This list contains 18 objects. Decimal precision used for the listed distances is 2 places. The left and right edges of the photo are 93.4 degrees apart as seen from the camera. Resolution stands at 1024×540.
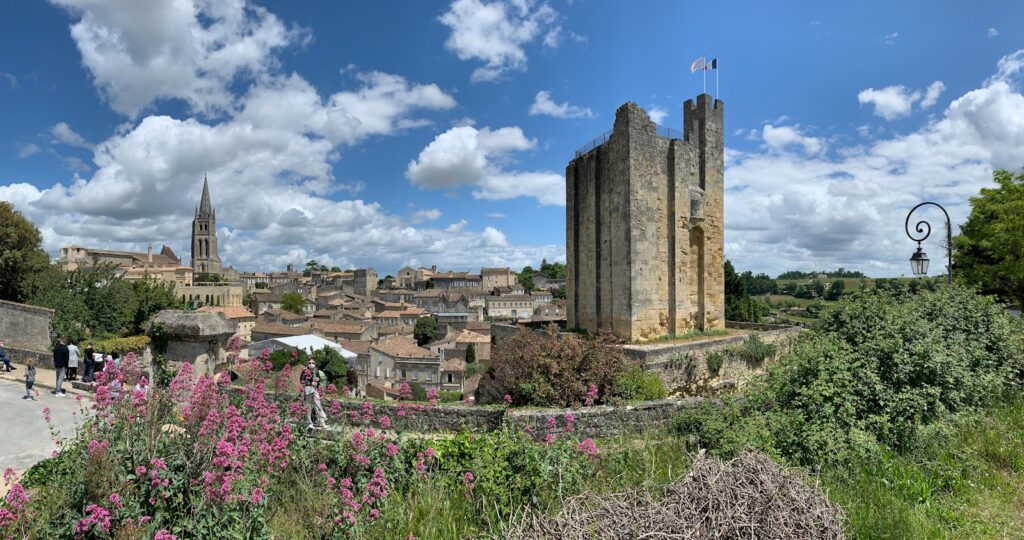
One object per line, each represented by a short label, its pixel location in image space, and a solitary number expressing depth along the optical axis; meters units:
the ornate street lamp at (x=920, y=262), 11.16
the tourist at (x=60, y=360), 11.15
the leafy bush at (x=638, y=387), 11.12
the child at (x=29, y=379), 10.60
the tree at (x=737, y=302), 40.19
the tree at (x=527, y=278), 134.77
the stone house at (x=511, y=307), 96.25
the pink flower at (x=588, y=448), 4.42
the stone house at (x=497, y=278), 127.94
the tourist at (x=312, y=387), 6.62
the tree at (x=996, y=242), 17.33
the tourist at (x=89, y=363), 12.98
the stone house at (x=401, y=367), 48.09
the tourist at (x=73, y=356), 12.94
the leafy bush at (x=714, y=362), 15.06
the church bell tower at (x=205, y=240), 126.19
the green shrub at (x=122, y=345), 15.81
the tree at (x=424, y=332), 73.62
